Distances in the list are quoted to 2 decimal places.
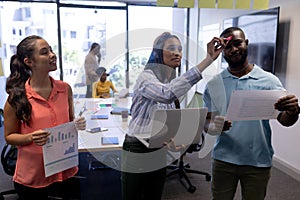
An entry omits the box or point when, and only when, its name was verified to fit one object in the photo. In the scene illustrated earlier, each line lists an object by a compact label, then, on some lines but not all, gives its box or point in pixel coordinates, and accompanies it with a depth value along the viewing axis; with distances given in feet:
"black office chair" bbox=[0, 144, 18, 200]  7.07
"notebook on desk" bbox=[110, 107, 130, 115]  9.53
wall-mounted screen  9.81
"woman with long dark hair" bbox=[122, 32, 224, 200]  3.84
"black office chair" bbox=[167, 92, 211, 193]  8.55
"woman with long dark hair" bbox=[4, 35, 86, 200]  3.93
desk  6.39
